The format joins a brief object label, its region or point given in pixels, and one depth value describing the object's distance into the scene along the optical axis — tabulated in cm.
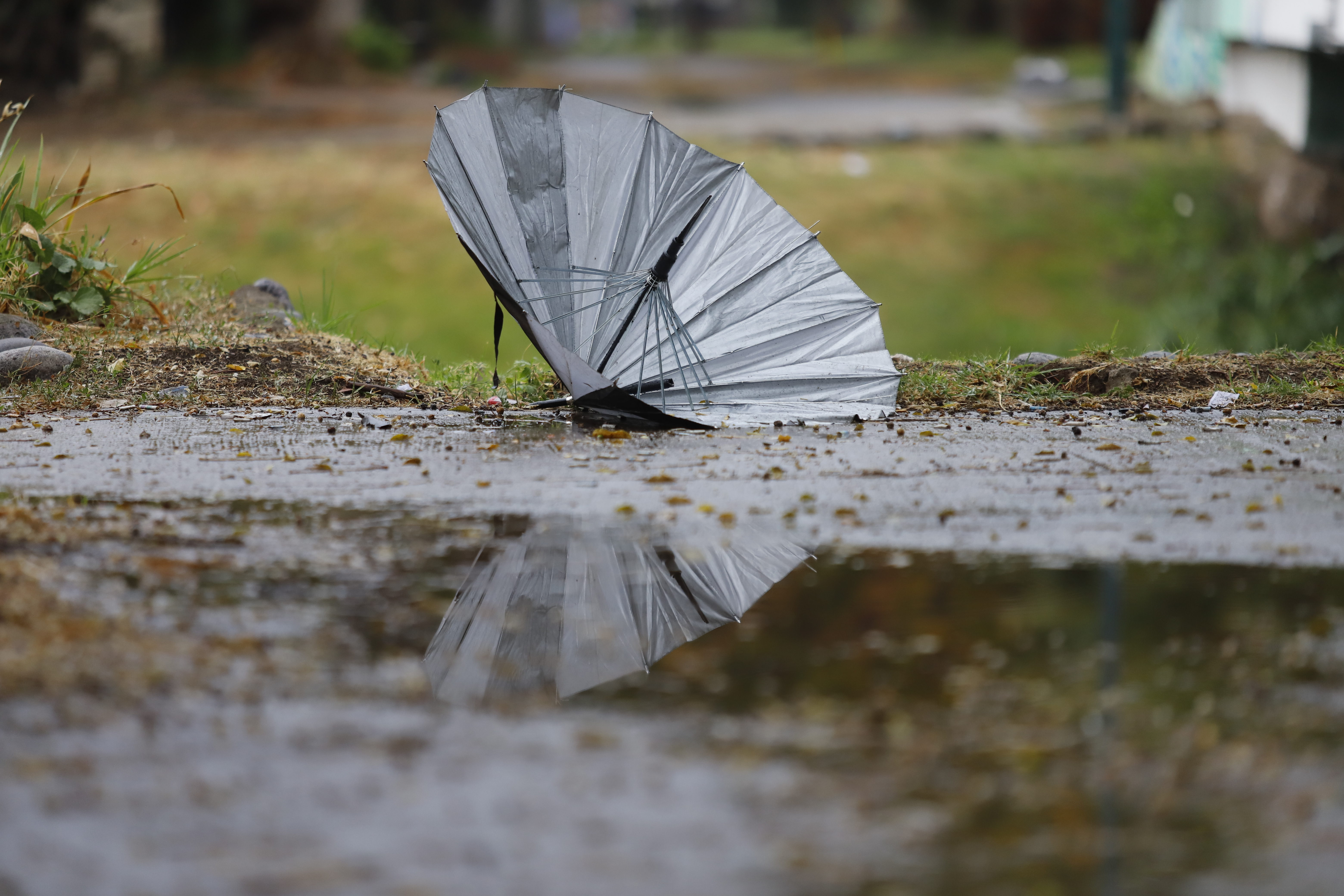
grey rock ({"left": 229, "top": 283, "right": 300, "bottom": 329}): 1554
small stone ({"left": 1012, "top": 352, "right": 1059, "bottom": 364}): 1420
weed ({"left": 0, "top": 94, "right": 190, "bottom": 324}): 1489
